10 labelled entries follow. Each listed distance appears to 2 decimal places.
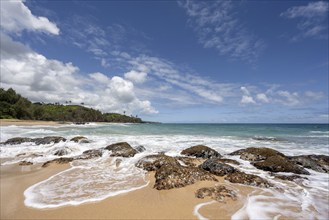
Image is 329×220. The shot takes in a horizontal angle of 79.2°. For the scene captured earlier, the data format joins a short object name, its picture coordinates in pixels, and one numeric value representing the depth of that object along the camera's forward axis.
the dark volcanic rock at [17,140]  15.86
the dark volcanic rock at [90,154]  11.26
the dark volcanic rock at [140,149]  13.61
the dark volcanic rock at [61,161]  9.94
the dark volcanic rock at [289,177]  7.96
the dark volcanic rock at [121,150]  11.82
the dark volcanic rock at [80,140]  16.74
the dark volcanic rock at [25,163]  9.83
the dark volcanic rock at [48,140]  16.08
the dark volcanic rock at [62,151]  12.18
